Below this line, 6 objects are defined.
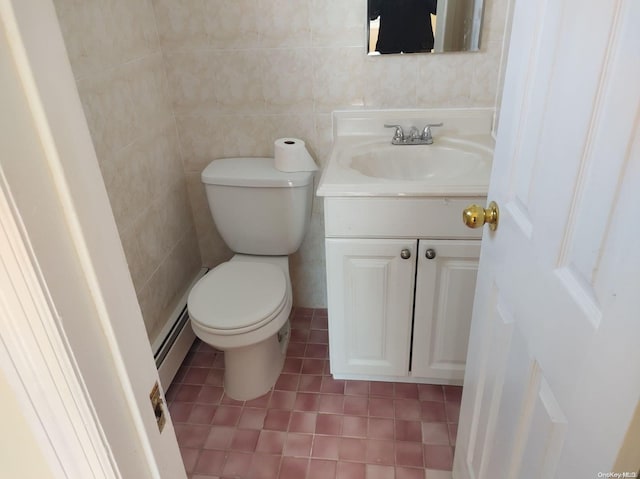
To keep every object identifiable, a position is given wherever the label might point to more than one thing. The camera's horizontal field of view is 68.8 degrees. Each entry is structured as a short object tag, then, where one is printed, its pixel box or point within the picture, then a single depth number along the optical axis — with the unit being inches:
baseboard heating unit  66.7
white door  20.0
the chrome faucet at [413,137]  65.8
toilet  60.8
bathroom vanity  54.9
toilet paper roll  67.6
